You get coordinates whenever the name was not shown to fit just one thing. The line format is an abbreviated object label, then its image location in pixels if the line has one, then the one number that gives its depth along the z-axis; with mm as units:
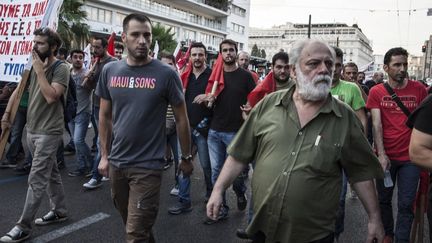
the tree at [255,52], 113850
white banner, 4375
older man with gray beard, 2312
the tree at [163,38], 34872
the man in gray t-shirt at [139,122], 3131
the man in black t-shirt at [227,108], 4969
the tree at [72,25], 20812
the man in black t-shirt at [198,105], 5301
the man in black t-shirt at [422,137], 2281
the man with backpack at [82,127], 6344
